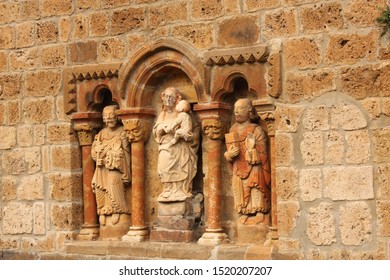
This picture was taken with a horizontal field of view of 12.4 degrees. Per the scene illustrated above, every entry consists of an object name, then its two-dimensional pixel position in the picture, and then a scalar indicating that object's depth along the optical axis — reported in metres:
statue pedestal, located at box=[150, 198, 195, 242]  16.78
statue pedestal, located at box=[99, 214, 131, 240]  17.67
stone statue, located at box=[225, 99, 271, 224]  16.06
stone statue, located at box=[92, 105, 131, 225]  17.57
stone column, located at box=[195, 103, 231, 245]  16.46
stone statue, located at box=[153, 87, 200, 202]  16.78
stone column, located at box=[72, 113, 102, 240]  17.90
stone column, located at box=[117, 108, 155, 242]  17.32
